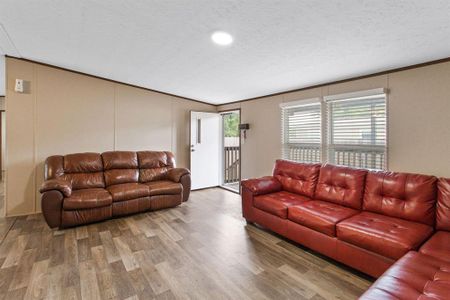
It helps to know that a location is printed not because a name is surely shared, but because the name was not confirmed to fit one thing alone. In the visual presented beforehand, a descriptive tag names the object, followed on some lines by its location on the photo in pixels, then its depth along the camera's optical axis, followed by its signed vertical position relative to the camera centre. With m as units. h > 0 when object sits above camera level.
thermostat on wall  3.66 +1.00
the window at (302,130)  3.75 +0.33
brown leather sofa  3.16 -0.64
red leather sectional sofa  1.63 -0.72
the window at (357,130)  3.01 +0.27
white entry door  5.52 -0.01
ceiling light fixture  2.41 +1.22
